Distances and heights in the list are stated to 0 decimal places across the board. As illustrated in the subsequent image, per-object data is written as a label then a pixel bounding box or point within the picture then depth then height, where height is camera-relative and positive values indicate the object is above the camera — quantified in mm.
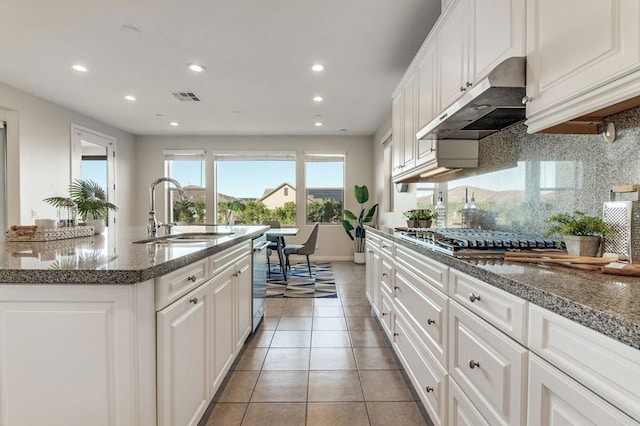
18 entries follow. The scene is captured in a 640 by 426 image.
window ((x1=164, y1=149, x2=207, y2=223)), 7066 +670
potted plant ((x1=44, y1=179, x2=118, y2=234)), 2357 +31
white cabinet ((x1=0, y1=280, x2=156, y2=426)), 1049 -487
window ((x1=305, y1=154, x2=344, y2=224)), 7125 +445
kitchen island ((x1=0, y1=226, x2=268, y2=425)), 1046 -454
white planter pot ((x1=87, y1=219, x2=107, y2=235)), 2344 -120
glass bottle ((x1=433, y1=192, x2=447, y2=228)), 3072 -40
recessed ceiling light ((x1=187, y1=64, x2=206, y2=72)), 3559 +1605
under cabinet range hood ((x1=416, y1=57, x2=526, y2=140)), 1308 +538
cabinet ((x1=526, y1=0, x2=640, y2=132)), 894 +493
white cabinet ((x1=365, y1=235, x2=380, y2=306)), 3023 -599
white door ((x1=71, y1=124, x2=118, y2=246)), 5328 +909
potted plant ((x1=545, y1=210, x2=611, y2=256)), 1156 -95
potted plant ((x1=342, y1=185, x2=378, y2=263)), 6539 -260
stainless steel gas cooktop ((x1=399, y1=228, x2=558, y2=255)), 1383 -156
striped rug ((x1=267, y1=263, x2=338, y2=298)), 4301 -1148
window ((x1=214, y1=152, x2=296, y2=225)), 7098 +436
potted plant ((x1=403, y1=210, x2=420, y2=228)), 3150 -113
